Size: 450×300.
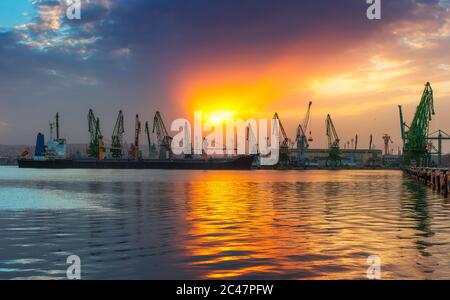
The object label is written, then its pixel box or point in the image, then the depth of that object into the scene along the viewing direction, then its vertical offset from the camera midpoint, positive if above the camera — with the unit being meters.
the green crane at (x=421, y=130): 167.50 +8.32
